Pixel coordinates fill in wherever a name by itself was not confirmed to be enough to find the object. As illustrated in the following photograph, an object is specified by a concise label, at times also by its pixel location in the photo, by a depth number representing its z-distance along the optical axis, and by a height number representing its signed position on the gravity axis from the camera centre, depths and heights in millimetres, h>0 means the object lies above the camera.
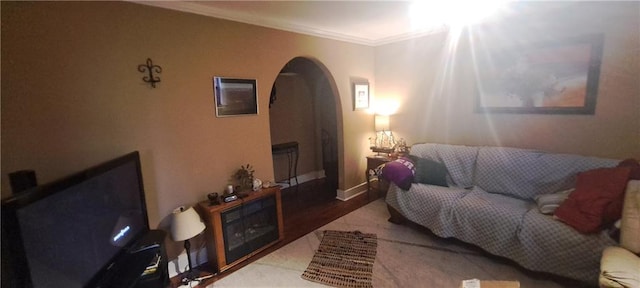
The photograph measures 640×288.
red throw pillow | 1770 -702
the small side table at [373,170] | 3521 -872
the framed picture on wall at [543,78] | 2359 +250
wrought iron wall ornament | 2008 +364
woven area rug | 2113 -1340
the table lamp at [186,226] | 2059 -873
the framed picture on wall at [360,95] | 3737 +208
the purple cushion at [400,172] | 2760 -690
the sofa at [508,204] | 1843 -877
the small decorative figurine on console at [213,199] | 2289 -746
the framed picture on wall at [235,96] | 2420 +171
